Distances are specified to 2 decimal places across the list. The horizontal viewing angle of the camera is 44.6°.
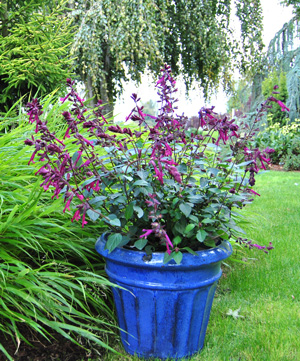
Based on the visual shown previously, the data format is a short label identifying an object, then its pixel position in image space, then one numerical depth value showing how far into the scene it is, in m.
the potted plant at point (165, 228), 1.36
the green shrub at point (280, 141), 7.77
